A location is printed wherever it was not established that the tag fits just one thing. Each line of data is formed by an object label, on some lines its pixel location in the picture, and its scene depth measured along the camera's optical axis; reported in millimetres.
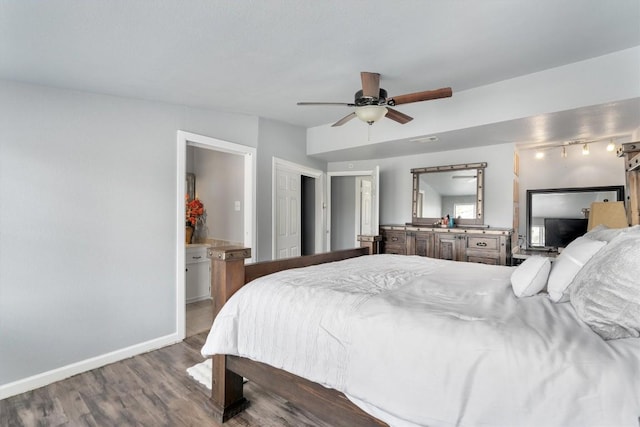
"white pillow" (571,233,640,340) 1097
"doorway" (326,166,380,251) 6004
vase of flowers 4766
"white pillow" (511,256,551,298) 1634
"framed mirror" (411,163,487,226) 4094
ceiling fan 2298
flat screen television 3879
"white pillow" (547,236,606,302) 1520
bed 1021
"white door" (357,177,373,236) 5961
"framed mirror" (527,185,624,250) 3850
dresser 3721
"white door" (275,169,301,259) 4387
